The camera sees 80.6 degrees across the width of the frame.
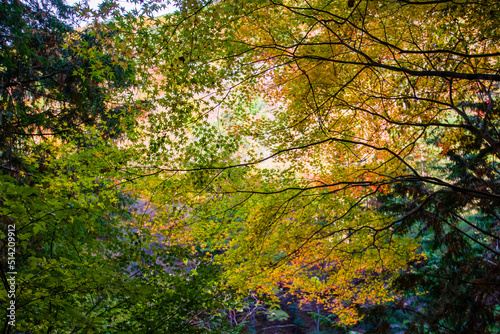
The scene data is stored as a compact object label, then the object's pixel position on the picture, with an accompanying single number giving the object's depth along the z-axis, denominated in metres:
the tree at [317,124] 3.18
